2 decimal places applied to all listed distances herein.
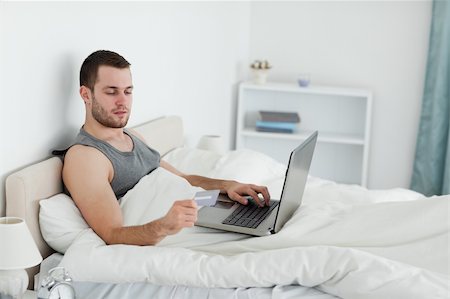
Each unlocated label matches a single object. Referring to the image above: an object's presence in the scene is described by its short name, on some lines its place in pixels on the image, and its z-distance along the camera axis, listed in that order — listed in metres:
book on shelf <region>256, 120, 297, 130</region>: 4.41
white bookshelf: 4.45
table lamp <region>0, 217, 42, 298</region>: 1.62
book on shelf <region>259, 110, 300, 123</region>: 4.43
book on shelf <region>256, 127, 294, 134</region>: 4.42
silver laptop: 2.00
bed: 1.73
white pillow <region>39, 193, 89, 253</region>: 1.94
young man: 1.88
